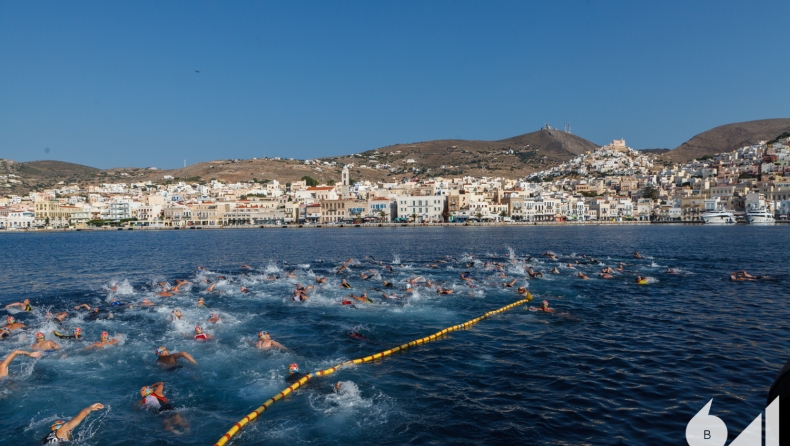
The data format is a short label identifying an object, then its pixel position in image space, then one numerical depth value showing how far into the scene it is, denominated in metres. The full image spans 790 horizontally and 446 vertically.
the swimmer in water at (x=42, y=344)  14.56
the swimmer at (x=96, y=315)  18.97
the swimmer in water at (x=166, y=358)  13.27
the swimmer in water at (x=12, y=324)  17.05
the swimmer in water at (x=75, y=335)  15.83
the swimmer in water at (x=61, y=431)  9.05
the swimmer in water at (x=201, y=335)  15.61
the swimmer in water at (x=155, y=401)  10.43
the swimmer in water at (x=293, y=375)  11.91
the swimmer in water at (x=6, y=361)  12.43
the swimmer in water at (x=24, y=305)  20.79
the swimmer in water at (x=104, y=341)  14.77
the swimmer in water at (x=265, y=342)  14.52
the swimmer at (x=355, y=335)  15.89
